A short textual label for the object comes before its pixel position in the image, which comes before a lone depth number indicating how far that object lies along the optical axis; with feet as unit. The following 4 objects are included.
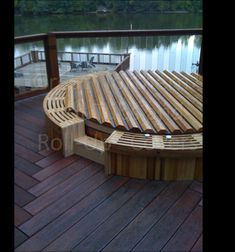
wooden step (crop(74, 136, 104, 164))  7.36
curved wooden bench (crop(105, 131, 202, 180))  6.44
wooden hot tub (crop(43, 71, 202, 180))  6.57
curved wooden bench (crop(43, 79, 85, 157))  7.75
